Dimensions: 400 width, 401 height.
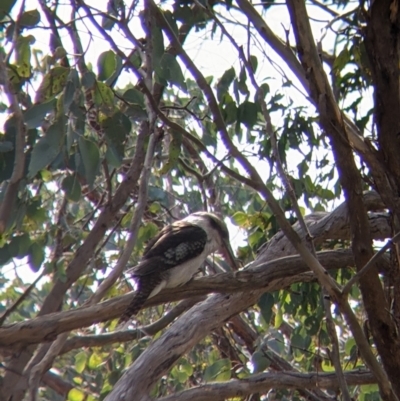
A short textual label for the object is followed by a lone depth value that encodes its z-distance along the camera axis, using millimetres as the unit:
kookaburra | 8367
